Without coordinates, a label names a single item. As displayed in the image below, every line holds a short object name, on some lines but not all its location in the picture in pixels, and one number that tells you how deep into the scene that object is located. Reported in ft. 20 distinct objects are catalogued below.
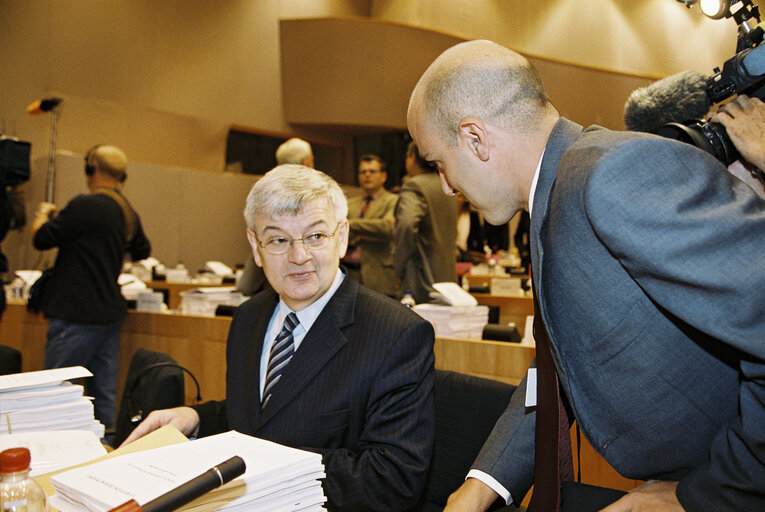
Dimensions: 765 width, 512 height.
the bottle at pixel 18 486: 2.75
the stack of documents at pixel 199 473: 2.98
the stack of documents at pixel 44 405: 5.32
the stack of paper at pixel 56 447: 4.43
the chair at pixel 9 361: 8.14
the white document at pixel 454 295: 10.15
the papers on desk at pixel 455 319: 9.98
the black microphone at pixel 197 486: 2.42
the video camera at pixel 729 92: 4.06
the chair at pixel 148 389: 7.18
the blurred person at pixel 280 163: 11.95
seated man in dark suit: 4.99
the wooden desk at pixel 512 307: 14.10
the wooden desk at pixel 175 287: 17.61
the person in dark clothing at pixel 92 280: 11.75
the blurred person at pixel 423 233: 13.92
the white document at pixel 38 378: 5.39
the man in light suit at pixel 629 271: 2.84
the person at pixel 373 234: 14.92
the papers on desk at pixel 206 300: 13.12
